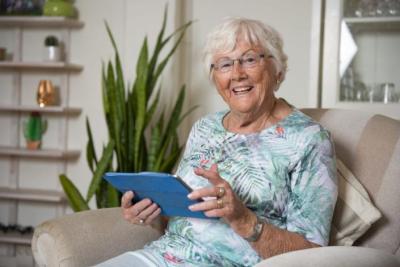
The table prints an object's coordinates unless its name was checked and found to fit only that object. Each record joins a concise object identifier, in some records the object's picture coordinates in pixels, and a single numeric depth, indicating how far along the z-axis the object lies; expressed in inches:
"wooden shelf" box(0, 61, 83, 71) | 126.3
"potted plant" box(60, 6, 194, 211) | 107.3
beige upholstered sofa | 65.0
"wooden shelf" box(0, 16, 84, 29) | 127.0
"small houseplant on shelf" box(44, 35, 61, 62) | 129.6
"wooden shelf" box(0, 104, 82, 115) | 126.6
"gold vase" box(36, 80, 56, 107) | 129.9
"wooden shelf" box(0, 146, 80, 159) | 127.9
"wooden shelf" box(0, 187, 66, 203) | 128.0
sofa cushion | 64.4
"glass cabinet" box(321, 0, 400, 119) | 109.9
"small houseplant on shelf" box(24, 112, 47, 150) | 132.6
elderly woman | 58.8
